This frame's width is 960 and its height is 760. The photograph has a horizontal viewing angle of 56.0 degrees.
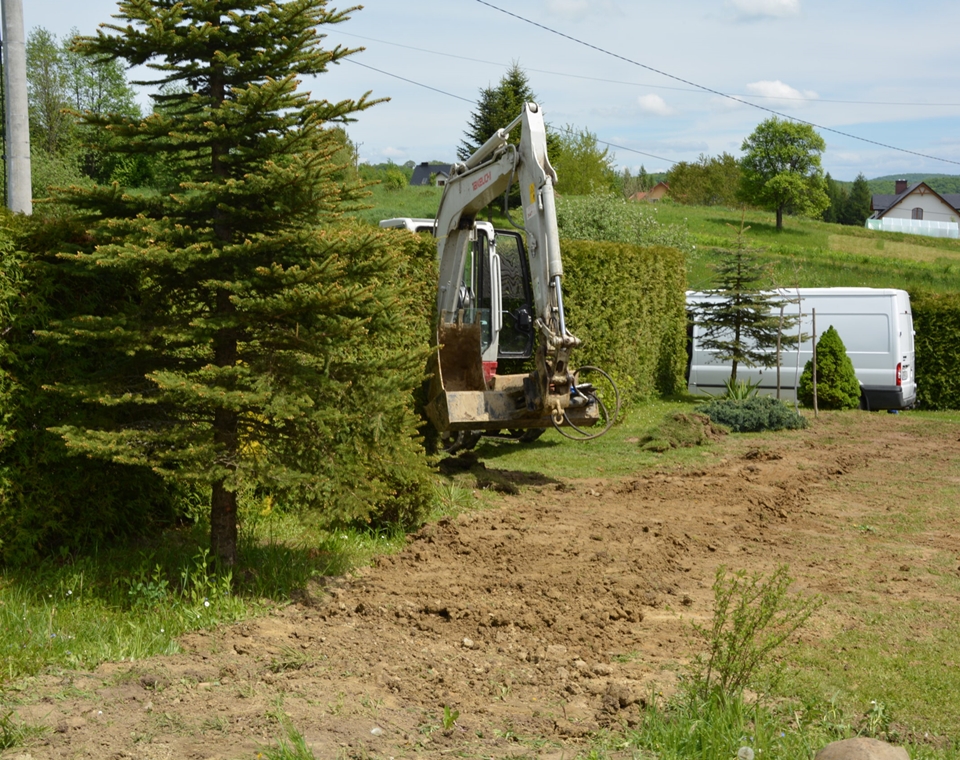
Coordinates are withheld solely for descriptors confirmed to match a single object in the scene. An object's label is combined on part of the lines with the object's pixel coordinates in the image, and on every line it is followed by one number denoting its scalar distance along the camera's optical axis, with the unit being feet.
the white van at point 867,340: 57.06
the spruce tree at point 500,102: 132.26
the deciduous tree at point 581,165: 151.74
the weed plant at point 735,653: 13.93
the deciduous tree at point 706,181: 271.28
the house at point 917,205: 381.60
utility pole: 25.84
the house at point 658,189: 403.19
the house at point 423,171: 294.19
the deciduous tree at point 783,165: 240.32
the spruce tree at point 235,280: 17.63
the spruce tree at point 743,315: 57.52
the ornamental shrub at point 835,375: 55.98
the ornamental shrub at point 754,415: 48.55
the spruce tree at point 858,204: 398.21
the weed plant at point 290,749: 12.07
